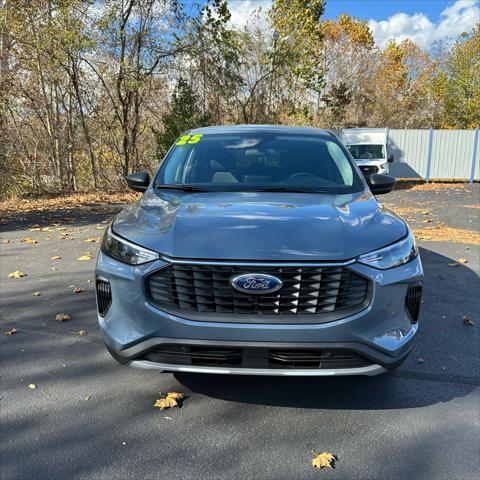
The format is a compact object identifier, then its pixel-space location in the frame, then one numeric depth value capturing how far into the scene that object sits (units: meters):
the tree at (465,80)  31.67
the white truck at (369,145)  18.16
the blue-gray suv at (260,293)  2.29
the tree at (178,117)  16.73
